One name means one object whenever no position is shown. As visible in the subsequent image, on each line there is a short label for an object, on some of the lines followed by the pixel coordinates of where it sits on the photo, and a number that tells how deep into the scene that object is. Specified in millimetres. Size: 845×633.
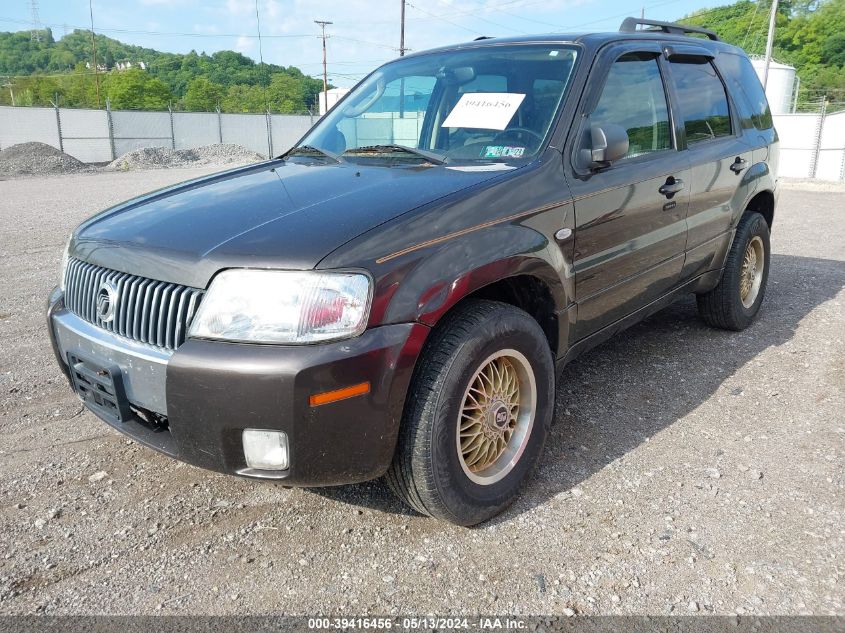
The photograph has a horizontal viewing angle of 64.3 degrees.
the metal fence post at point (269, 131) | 37462
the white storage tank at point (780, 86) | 39375
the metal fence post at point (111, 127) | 31828
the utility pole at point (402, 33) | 40250
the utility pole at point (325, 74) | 55375
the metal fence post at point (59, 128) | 30641
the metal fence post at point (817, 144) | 20312
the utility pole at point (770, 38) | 27675
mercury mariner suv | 2123
